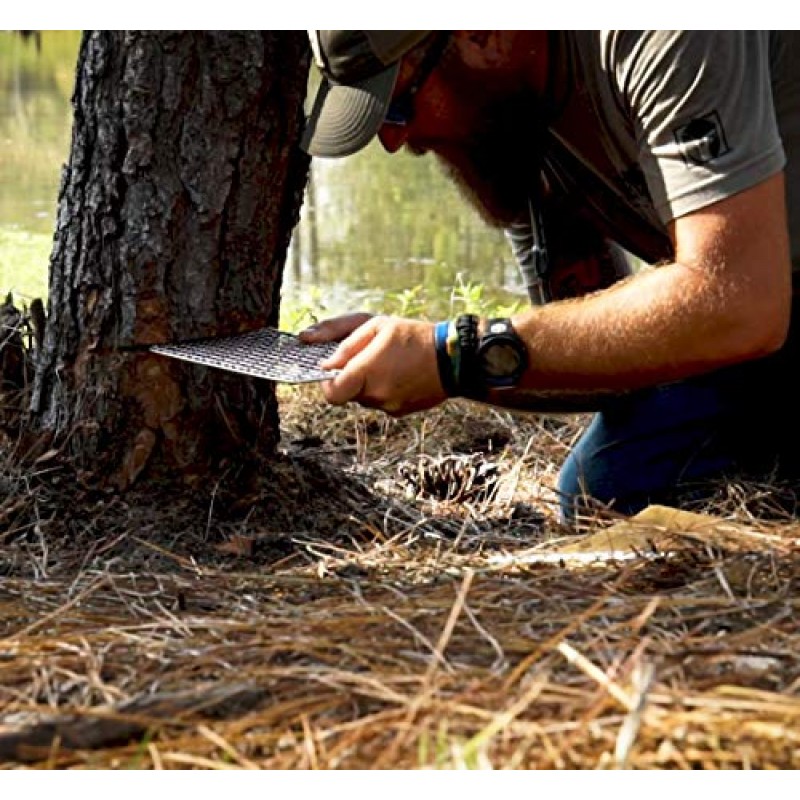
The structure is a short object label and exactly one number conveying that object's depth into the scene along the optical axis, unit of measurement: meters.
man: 2.24
